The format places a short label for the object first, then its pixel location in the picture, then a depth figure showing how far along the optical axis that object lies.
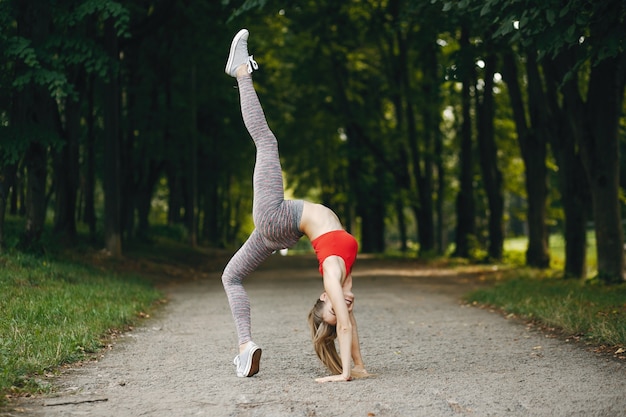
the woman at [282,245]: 6.45
